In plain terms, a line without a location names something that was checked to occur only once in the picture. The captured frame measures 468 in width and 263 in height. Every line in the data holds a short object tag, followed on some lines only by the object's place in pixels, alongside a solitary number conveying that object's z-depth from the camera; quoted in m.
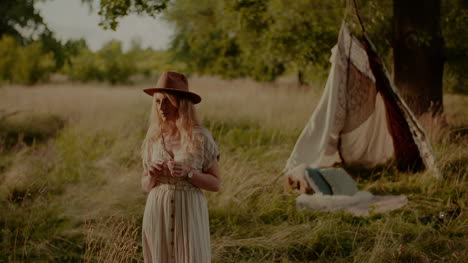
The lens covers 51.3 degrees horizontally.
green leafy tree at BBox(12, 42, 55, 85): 21.36
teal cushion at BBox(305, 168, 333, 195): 6.33
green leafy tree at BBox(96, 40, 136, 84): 28.55
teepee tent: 6.80
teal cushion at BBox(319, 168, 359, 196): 6.34
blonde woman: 2.53
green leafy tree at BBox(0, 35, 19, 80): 21.30
